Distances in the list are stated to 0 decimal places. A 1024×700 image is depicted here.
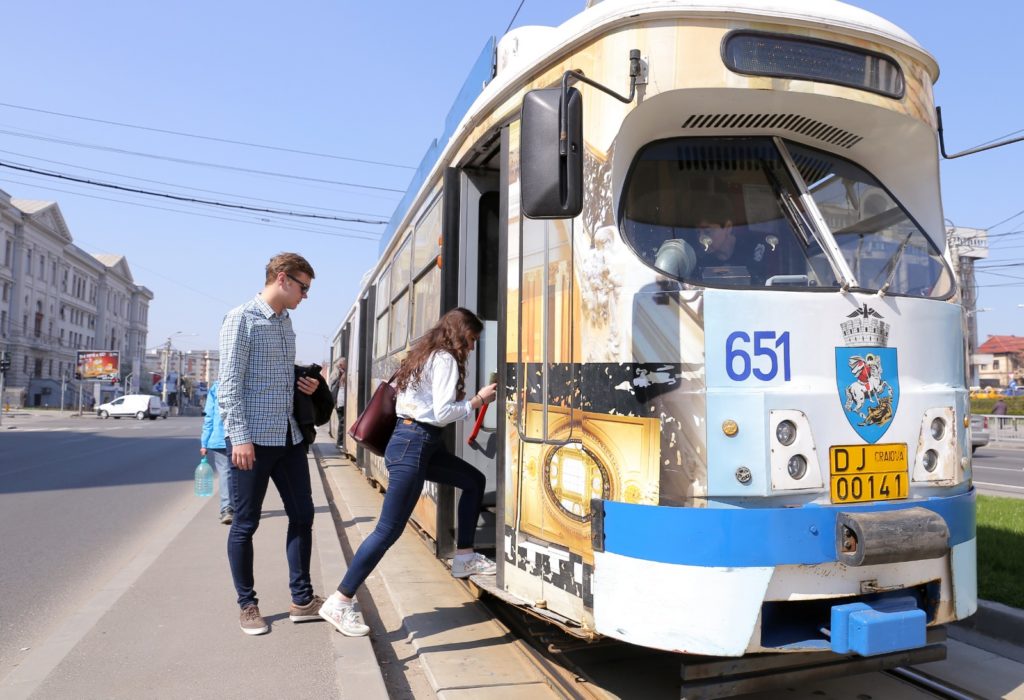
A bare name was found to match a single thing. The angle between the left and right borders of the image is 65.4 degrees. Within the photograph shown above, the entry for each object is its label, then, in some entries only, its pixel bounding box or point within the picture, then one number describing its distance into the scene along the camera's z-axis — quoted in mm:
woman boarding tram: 4277
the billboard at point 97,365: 77812
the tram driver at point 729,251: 3361
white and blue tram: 3064
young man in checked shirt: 4223
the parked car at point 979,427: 8271
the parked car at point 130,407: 57500
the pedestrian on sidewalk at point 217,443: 7996
